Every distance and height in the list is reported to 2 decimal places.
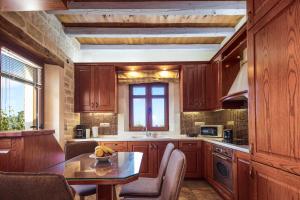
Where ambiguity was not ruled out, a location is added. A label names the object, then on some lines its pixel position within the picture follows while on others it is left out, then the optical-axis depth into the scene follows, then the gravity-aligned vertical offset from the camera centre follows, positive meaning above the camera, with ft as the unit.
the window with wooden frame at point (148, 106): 14.05 +0.07
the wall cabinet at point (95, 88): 12.78 +1.26
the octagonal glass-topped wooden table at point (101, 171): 4.31 -1.62
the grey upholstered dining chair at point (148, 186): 6.17 -2.66
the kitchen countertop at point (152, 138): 12.07 -1.97
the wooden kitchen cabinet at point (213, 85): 11.42 +1.34
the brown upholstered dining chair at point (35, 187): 2.96 -1.21
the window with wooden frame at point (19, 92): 7.26 +0.70
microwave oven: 12.12 -1.51
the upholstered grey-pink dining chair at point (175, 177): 4.61 -1.71
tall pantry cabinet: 3.51 +0.19
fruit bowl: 5.88 -1.54
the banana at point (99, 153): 5.88 -1.37
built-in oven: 8.41 -2.77
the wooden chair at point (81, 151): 6.62 -1.77
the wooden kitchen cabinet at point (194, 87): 12.86 +1.30
